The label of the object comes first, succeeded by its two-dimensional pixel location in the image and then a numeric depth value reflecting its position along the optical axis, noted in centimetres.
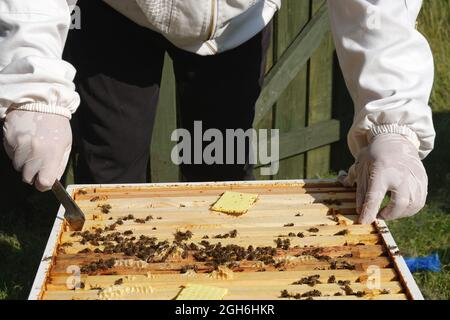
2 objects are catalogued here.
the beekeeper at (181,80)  249
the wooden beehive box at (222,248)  212
